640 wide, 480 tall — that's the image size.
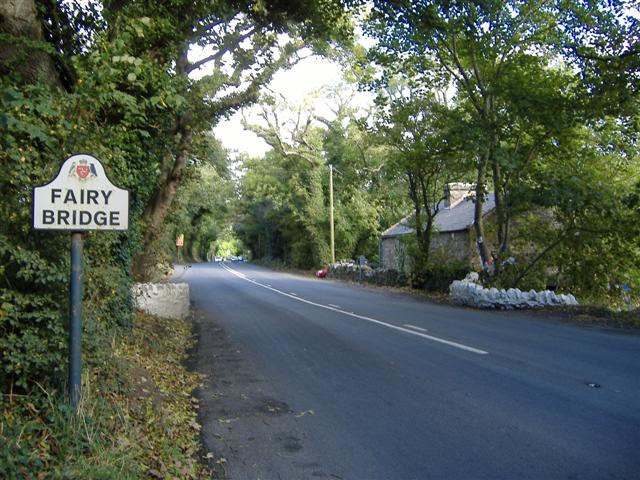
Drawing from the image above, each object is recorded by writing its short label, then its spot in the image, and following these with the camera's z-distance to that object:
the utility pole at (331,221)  40.47
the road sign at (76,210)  4.69
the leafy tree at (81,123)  4.94
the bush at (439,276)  24.98
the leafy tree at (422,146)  21.53
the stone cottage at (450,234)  31.31
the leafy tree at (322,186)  41.19
